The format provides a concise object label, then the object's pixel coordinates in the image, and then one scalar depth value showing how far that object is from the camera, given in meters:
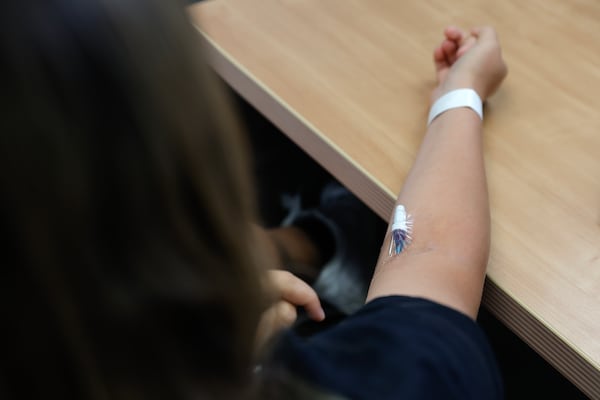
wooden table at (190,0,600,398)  0.59
